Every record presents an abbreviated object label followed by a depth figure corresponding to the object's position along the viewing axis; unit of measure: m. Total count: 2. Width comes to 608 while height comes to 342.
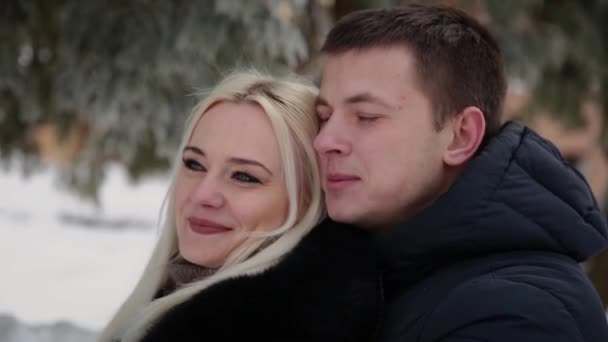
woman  3.05
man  3.02
